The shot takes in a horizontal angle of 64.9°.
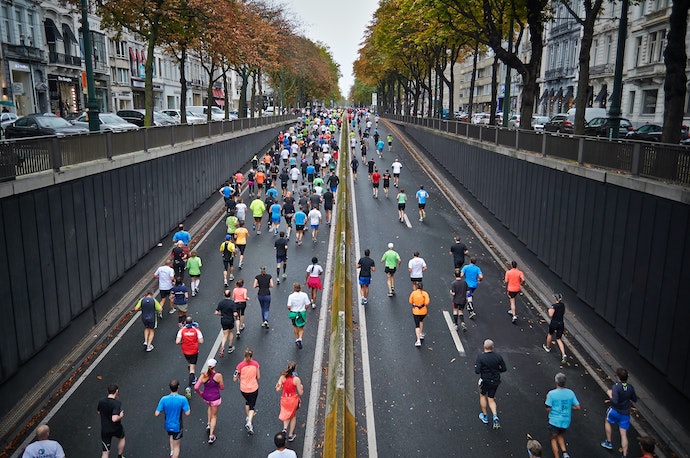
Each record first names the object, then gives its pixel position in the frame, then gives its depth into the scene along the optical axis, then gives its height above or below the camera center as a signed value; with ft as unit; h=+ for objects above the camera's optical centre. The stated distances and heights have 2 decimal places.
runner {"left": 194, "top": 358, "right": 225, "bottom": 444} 33.04 -16.75
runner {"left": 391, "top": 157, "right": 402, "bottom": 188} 107.14 -11.15
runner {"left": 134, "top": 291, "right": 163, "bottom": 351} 44.34 -16.35
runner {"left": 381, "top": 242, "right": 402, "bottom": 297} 56.54 -15.29
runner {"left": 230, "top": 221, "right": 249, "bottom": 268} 63.41 -14.34
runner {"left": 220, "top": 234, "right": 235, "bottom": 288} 58.29 -15.38
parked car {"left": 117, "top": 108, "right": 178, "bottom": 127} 115.55 -1.40
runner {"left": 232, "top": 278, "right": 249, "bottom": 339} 46.23 -15.46
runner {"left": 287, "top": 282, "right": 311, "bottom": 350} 44.39 -15.87
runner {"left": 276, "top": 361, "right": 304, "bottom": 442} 32.76 -16.62
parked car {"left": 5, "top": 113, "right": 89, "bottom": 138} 78.84 -2.41
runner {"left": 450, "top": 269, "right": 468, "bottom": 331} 48.75 -15.61
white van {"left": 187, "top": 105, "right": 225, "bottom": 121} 177.59 +0.07
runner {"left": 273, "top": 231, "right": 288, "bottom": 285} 59.31 -14.85
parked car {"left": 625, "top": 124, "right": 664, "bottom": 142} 91.30 -2.57
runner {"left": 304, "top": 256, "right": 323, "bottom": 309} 52.16 -15.36
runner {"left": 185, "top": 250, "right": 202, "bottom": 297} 54.30 -15.09
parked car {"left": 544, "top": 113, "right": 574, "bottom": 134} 105.25 -1.74
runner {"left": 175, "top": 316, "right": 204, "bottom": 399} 38.93 -16.06
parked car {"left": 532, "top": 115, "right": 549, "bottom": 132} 137.08 -1.47
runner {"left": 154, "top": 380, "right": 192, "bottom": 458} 30.83 -16.65
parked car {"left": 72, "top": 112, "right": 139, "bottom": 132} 87.71 -1.95
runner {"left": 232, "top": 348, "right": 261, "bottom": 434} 34.12 -16.48
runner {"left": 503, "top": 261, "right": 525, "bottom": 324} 50.83 -15.30
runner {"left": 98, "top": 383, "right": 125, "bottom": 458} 30.37 -16.86
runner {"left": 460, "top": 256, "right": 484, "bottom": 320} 51.85 -15.03
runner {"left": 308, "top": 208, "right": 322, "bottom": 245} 73.70 -13.90
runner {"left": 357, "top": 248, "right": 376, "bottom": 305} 54.34 -15.30
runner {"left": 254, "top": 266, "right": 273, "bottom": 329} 48.06 -15.26
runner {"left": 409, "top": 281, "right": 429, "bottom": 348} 45.85 -16.02
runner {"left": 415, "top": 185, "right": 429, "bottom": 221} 84.43 -12.73
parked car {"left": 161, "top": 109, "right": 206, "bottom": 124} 145.33 -1.35
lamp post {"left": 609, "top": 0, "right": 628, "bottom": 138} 56.90 +3.68
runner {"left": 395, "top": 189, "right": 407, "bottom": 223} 83.76 -13.19
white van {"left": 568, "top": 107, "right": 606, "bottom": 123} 120.19 +0.74
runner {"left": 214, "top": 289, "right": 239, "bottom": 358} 43.14 -15.73
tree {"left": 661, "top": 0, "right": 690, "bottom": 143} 48.34 +4.12
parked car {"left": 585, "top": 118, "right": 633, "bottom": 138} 95.86 -1.81
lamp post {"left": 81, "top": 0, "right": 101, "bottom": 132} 55.67 +2.82
